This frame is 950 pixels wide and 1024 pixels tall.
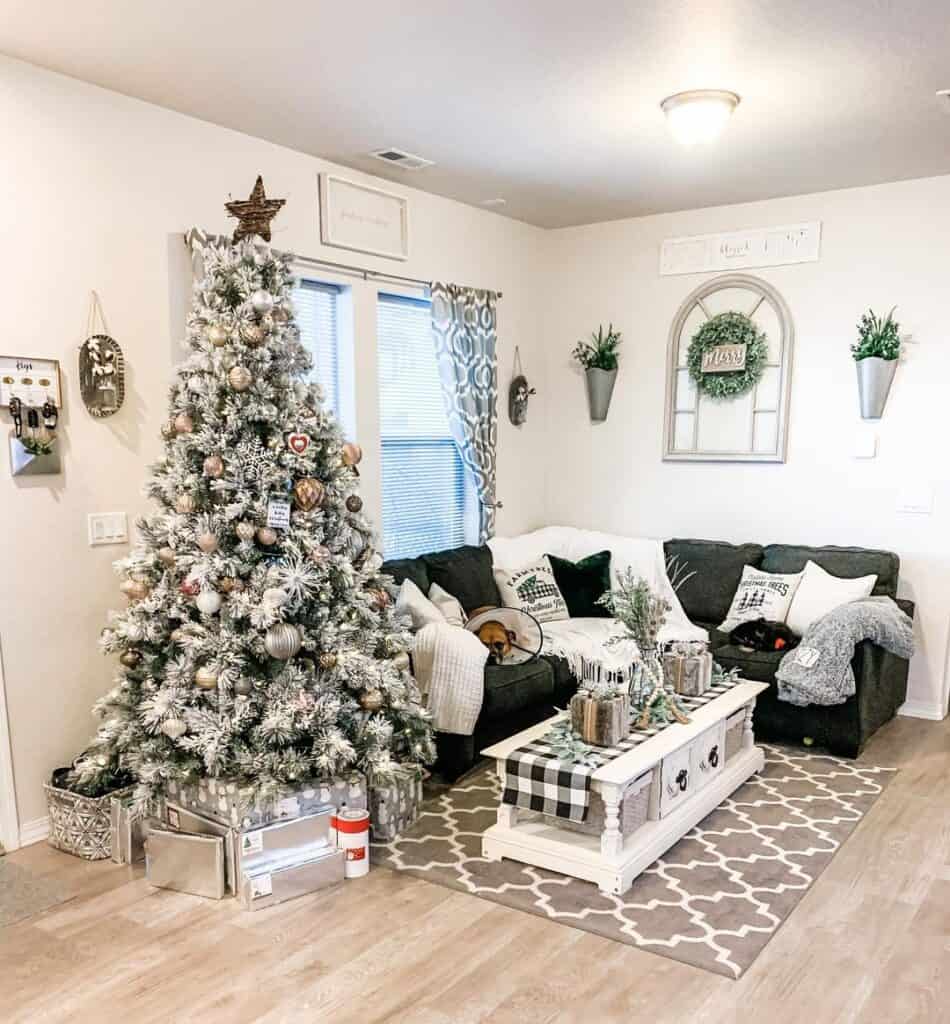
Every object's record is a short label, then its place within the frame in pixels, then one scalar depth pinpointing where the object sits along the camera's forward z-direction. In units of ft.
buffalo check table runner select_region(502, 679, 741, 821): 9.53
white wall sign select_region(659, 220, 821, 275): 16.03
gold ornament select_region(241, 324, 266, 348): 9.77
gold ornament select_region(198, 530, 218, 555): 9.71
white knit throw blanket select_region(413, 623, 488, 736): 12.16
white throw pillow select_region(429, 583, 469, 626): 13.88
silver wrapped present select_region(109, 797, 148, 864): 10.15
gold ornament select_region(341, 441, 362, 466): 10.69
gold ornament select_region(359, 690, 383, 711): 10.31
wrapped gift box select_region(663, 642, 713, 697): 12.14
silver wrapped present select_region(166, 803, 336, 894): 9.43
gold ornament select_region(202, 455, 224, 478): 9.74
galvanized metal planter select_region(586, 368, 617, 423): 18.17
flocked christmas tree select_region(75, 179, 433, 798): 9.74
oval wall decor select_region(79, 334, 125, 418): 10.86
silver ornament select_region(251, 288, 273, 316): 9.84
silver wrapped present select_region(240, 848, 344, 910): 9.30
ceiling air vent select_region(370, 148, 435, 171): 13.37
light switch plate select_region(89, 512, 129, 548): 11.09
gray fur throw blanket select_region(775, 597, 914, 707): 12.99
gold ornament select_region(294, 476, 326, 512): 9.98
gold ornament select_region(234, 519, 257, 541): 9.73
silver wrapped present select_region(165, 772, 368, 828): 9.55
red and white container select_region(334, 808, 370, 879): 9.89
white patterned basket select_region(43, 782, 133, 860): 10.27
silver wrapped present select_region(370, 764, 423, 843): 10.63
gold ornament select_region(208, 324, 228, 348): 9.81
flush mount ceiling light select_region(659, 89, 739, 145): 10.88
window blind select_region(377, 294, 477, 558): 15.71
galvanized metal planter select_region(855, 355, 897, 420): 15.14
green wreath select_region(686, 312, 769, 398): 16.57
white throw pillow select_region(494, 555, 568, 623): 15.66
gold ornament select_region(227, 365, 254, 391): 9.72
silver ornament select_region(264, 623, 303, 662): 9.68
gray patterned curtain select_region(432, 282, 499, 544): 16.16
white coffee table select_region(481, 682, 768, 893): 9.54
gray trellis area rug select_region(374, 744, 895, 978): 8.83
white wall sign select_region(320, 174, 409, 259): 13.82
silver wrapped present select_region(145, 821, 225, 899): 9.51
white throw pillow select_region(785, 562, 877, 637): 14.37
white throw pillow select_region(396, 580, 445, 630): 13.01
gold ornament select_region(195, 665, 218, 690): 9.68
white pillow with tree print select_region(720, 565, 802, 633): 14.99
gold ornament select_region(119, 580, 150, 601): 10.02
